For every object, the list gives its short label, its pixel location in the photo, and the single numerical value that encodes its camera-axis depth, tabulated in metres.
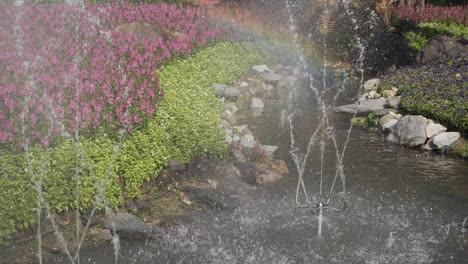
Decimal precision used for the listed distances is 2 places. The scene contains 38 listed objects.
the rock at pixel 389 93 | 15.28
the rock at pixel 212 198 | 8.60
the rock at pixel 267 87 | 16.59
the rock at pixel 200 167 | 9.31
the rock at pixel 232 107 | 14.70
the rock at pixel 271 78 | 16.78
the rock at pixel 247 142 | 10.77
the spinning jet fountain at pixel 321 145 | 8.71
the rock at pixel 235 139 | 10.73
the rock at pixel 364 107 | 14.40
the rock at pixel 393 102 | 14.22
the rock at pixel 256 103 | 15.48
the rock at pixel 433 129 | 11.95
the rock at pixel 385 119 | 13.37
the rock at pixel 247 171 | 9.55
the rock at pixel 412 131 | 11.95
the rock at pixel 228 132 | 10.96
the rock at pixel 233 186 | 9.12
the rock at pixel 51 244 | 7.10
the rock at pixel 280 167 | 10.18
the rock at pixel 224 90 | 14.88
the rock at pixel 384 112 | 13.78
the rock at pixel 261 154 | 10.46
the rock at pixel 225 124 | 11.68
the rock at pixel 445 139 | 11.51
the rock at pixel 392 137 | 12.34
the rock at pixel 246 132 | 12.12
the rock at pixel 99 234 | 7.41
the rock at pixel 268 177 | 9.68
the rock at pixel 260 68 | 17.20
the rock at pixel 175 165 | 9.11
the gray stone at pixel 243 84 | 16.23
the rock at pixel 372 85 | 16.67
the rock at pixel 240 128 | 11.67
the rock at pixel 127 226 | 7.48
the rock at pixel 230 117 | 12.96
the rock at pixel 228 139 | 10.48
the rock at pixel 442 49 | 16.95
